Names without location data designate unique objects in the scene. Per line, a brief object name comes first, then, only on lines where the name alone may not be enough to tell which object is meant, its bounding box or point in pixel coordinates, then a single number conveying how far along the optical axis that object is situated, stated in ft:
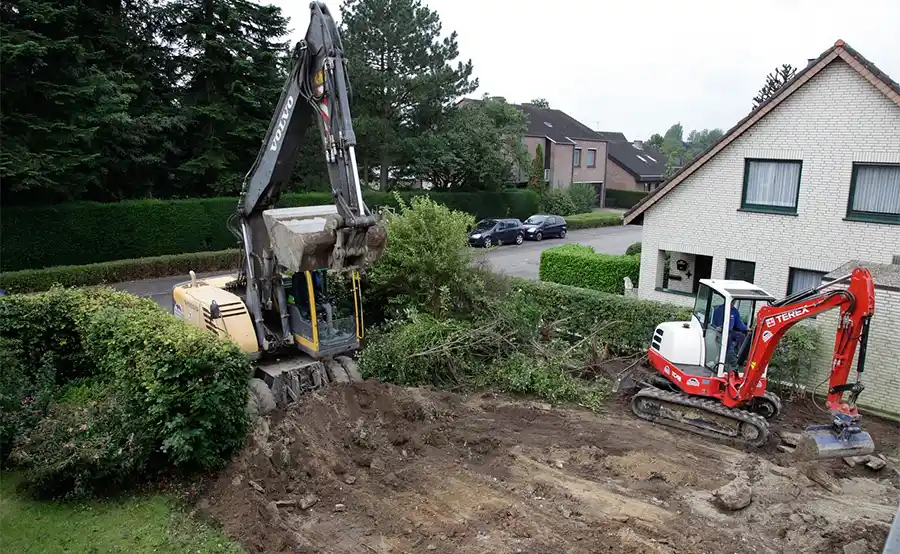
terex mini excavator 30.81
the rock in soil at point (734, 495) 28.43
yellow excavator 31.83
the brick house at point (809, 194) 45.52
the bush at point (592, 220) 143.64
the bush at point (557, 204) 159.53
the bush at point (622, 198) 189.26
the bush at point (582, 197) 165.37
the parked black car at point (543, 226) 124.57
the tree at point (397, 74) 111.14
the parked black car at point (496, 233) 112.88
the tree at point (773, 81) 81.35
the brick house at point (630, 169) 196.75
